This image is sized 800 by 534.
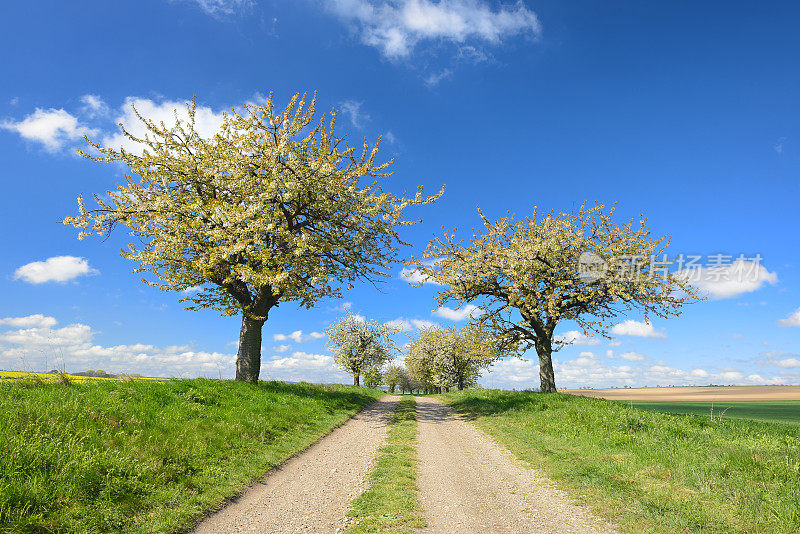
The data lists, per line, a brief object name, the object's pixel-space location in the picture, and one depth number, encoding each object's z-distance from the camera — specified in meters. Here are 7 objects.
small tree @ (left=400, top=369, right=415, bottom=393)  103.16
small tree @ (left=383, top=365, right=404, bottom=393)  96.12
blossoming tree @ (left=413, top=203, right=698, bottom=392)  25.53
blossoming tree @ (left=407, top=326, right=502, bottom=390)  62.62
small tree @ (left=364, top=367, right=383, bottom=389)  58.88
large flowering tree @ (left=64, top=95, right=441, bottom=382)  20.47
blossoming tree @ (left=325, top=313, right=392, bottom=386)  56.69
